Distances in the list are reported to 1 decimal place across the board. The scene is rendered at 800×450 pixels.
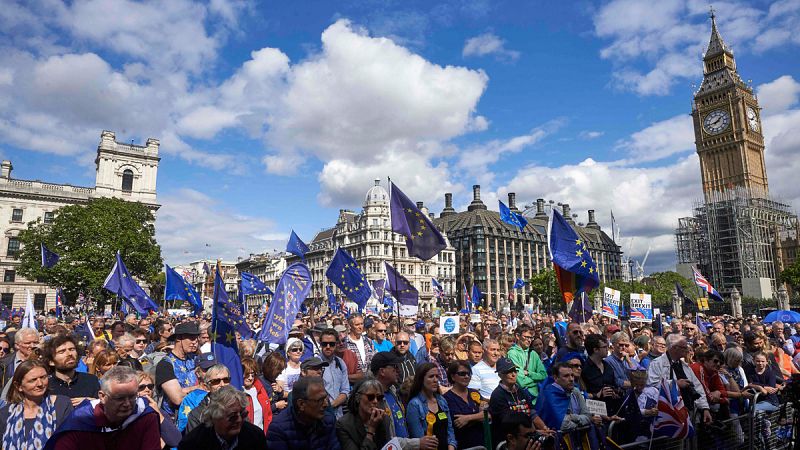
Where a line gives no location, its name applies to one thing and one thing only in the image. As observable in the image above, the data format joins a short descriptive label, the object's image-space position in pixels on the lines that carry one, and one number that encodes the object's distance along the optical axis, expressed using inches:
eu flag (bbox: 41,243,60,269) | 1273.1
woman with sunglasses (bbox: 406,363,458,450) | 214.4
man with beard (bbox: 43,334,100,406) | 204.7
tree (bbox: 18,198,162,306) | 1744.6
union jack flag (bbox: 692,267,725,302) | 999.5
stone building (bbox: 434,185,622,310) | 4138.8
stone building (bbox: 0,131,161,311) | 2475.4
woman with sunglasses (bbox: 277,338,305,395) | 281.9
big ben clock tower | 3806.6
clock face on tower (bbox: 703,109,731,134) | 3914.9
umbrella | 778.8
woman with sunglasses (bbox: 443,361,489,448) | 232.1
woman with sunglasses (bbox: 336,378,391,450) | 174.9
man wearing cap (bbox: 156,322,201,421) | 264.2
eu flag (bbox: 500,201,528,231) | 1032.7
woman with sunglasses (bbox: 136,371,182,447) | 177.5
